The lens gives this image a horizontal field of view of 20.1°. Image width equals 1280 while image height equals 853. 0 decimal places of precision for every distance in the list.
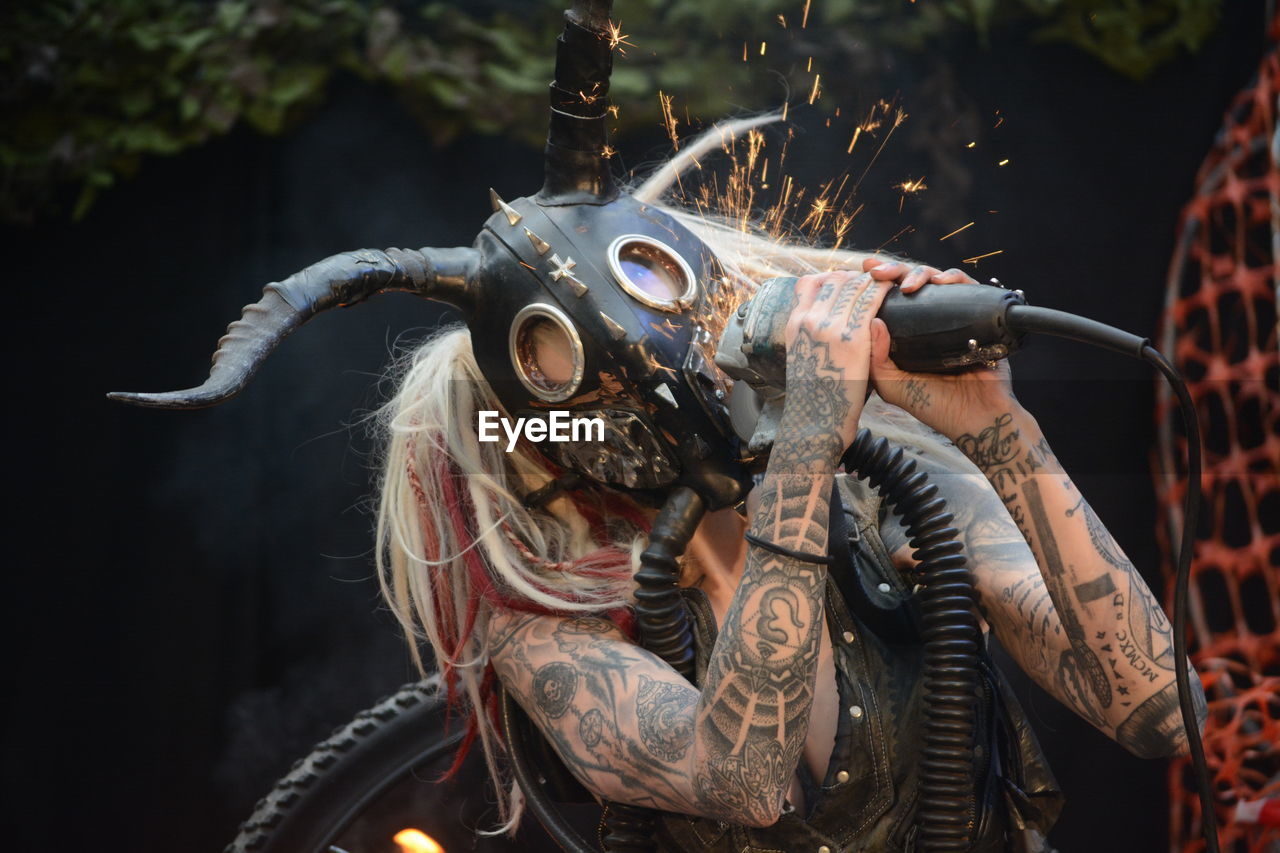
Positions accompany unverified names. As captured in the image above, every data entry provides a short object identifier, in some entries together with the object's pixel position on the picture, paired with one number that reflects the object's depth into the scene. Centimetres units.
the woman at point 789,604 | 243
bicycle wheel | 279
